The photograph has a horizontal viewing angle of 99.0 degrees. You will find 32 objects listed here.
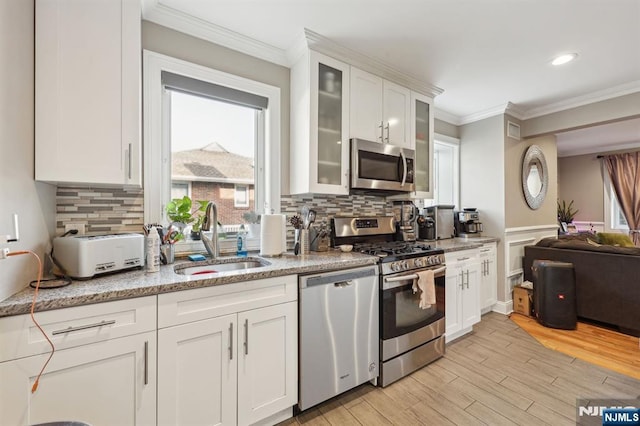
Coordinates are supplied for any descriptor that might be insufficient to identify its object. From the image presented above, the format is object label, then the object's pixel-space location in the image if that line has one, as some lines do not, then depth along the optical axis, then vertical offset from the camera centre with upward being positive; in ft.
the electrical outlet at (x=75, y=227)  5.13 -0.21
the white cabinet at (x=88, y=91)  4.21 +2.04
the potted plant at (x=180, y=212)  5.91 +0.07
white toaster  4.19 -0.61
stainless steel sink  5.66 -1.13
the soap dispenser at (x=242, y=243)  6.84 -0.71
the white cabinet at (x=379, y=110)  7.65 +3.11
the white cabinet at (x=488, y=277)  10.67 -2.55
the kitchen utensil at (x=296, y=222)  7.21 -0.20
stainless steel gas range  6.55 -2.30
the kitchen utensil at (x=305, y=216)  7.14 -0.04
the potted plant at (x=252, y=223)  7.23 -0.22
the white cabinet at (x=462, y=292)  8.47 -2.56
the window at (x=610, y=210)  19.22 +0.19
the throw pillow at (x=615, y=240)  12.42 -1.25
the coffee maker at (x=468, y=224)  11.18 -0.43
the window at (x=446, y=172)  12.70 +1.99
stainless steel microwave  7.56 +1.39
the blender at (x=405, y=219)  9.43 -0.18
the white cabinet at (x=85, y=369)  3.30 -2.04
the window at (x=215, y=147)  6.54 +1.74
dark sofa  9.12 -2.43
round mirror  12.19 +1.71
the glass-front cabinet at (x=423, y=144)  9.34 +2.45
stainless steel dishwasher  5.49 -2.54
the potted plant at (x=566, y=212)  19.22 +0.07
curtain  17.99 +1.83
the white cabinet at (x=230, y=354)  4.24 -2.39
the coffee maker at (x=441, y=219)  10.60 -0.21
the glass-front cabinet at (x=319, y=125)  6.93 +2.37
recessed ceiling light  7.70 +4.46
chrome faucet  6.12 -0.32
